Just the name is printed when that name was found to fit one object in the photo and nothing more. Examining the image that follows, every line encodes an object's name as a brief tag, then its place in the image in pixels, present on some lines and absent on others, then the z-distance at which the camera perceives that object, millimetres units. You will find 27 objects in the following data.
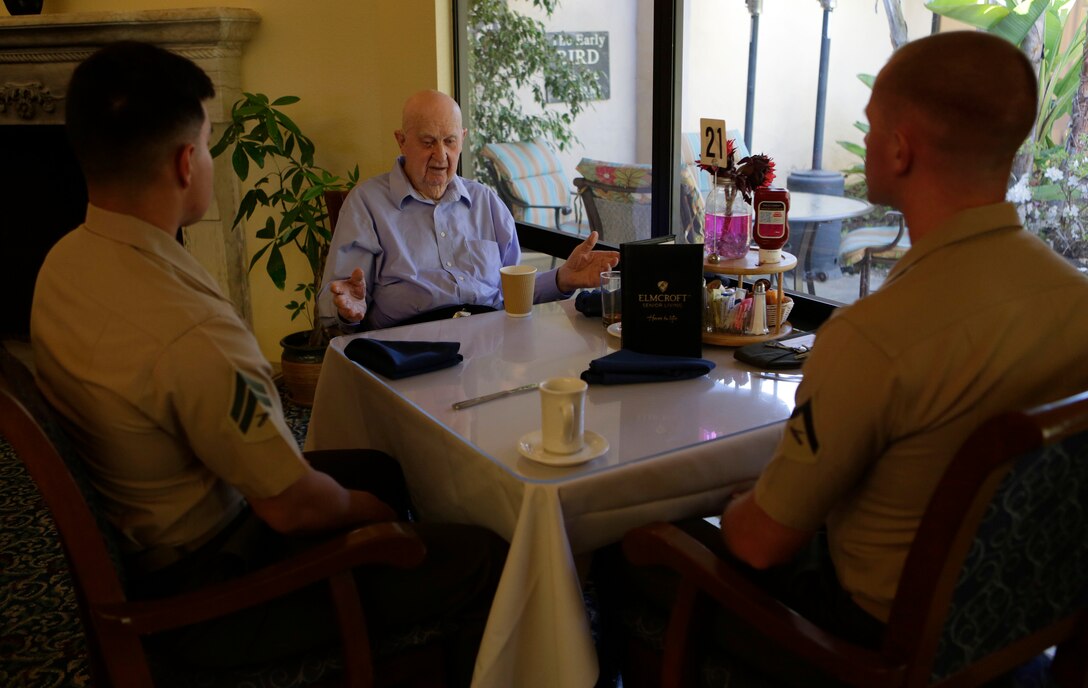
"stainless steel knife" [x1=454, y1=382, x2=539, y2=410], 1604
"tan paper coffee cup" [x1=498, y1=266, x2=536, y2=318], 2195
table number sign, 2070
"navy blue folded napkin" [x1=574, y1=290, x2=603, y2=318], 2203
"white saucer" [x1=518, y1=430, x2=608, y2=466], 1346
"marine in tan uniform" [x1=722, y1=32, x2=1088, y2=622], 1062
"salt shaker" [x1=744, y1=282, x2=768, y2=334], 1937
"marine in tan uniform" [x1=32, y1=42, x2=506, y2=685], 1213
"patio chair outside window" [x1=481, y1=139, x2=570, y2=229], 3641
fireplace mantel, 3838
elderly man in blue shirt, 2666
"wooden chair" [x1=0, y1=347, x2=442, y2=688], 1146
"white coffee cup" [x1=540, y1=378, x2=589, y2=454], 1347
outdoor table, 2674
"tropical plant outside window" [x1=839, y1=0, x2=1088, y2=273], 2023
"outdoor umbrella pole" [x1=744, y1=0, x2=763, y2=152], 2773
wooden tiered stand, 1923
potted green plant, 3639
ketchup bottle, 1970
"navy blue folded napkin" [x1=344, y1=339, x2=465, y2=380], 1762
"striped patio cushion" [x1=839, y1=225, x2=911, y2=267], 2564
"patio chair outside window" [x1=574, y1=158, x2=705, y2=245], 2916
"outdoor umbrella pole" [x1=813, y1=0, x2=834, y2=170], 2605
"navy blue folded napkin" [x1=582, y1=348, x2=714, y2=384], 1689
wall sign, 3342
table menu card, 1826
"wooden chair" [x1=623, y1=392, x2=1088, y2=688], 968
